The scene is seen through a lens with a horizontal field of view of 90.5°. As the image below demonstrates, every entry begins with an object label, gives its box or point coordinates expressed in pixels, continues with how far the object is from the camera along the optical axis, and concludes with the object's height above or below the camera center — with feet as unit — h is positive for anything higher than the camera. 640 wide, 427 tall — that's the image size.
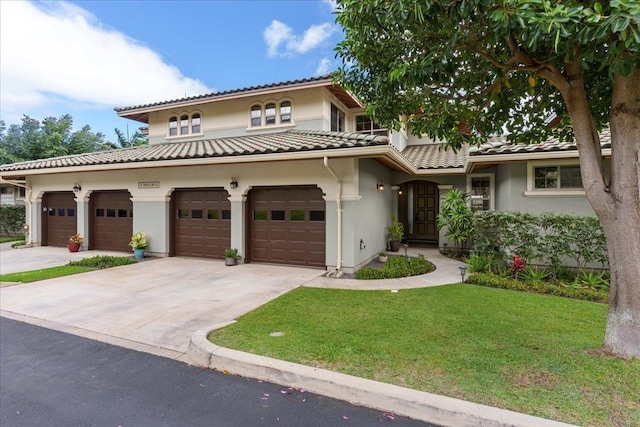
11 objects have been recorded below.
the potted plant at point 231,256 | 31.30 -4.45
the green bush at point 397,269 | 25.95 -5.03
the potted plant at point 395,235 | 38.63 -2.99
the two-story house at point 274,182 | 27.81 +3.17
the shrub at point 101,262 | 31.27 -5.08
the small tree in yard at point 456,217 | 28.02 -0.59
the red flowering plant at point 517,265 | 23.98 -4.16
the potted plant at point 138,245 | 35.14 -3.69
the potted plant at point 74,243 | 39.84 -3.93
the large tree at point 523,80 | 8.92 +5.15
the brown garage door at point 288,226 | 29.89 -1.43
